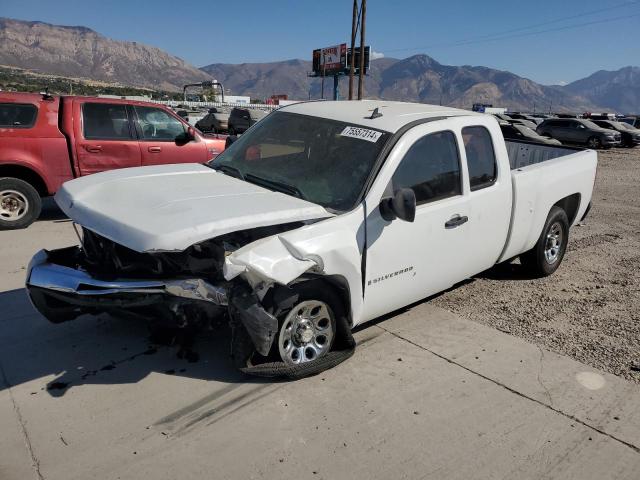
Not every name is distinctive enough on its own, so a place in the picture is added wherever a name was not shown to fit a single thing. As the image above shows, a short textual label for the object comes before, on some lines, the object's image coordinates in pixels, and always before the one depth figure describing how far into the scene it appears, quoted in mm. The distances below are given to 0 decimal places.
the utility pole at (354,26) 30078
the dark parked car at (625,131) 28750
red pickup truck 6992
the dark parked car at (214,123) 28392
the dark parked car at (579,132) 27344
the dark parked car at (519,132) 23653
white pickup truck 3084
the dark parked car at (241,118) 25153
